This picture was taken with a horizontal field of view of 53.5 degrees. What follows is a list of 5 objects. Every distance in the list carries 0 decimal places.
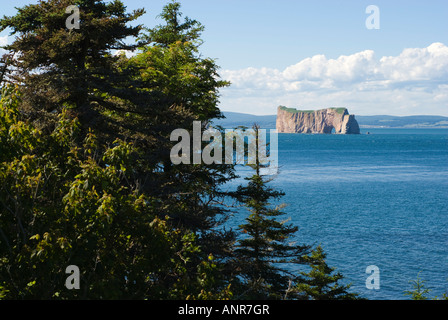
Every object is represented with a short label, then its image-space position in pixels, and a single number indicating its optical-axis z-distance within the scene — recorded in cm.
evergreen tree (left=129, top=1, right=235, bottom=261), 2059
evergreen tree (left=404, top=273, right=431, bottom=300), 1790
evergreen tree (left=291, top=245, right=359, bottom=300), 2330
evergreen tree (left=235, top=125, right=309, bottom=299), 2406
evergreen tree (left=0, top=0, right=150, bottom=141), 1748
